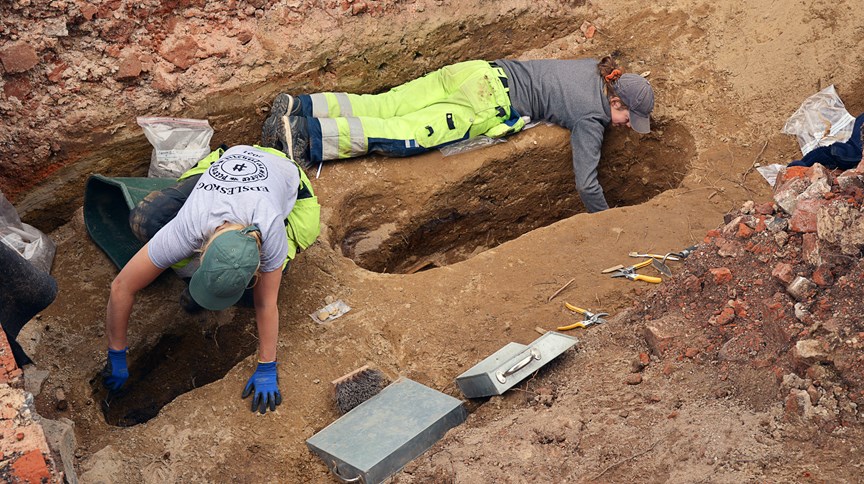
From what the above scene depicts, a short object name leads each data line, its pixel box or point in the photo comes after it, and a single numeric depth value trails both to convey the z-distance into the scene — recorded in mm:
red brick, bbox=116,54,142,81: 4855
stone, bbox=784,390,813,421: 2951
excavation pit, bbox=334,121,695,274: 5348
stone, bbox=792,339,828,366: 3027
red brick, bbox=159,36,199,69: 4996
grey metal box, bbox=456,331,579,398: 3635
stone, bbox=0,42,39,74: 4535
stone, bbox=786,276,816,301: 3234
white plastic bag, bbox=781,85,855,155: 5395
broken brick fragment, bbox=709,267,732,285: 3604
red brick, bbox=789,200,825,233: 3396
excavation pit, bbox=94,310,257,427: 4328
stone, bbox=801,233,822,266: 3285
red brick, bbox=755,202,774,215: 3686
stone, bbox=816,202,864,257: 3197
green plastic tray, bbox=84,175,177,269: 4531
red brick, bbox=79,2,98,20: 4688
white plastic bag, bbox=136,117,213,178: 4809
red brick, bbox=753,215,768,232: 3611
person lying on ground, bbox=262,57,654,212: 5184
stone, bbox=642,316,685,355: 3576
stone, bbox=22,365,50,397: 3844
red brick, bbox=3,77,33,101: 4598
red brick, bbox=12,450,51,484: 2701
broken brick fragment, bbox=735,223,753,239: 3660
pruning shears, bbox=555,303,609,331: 4152
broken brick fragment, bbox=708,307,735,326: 3479
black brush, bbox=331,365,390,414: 3850
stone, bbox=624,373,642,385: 3496
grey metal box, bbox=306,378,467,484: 3436
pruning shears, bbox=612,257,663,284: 4461
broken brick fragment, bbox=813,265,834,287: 3221
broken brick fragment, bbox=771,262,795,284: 3338
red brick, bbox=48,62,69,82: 4688
